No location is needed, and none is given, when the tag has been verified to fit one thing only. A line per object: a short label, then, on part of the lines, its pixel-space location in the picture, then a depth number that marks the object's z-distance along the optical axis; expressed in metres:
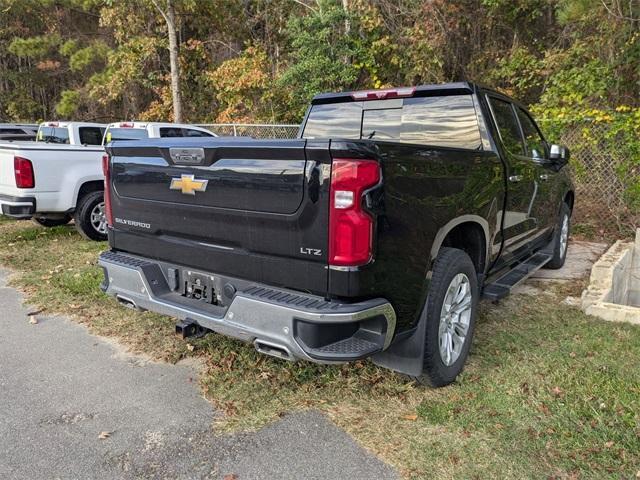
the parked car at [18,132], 12.91
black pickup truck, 2.60
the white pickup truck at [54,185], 6.74
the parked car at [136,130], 9.32
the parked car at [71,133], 8.99
